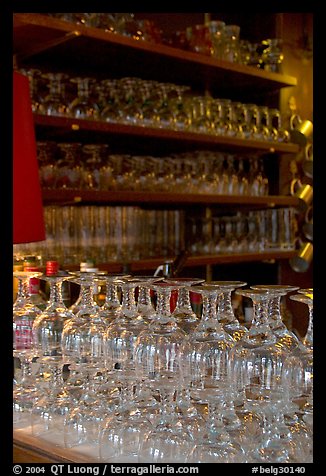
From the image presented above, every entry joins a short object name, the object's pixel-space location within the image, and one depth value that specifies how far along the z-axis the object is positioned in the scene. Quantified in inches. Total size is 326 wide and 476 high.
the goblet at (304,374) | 46.0
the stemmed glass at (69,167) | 123.6
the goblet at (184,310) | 51.2
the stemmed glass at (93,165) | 127.6
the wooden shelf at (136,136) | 121.1
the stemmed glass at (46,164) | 121.0
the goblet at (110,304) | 55.9
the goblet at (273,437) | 45.8
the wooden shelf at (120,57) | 118.1
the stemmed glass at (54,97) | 120.3
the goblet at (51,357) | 57.9
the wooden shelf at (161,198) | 120.1
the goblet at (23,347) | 60.4
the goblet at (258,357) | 45.4
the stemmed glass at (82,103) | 124.0
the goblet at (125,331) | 51.6
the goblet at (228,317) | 50.6
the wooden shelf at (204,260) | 123.9
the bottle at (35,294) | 64.7
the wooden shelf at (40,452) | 52.8
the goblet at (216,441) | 46.8
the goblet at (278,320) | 47.2
